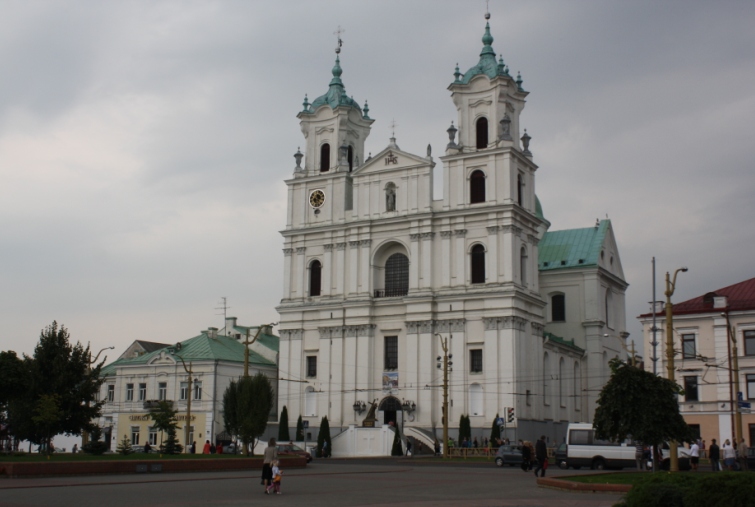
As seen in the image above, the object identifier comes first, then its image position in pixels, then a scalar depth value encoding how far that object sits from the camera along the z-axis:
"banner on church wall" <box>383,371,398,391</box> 73.06
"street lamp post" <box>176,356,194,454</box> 58.28
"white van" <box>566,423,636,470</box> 45.28
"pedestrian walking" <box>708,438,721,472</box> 41.34
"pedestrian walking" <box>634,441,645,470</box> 43.94
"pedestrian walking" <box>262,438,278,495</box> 27.62
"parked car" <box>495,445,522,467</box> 50.84
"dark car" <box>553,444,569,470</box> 47.84
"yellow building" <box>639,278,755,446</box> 57.38
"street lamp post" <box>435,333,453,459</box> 59.47
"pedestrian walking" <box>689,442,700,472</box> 39.94
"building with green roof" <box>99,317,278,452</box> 79.00
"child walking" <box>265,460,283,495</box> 26.94
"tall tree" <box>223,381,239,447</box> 48.78
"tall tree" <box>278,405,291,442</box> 74.44
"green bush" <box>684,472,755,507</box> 15.51
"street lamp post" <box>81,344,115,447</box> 48.94
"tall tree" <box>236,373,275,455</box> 48.19
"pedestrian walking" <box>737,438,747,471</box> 39.90
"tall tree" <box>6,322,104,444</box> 46.38
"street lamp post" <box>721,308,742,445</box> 46.53
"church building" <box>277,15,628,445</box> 70.75
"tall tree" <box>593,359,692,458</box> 31.20
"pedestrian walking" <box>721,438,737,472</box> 38.97
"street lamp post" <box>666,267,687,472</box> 31.03
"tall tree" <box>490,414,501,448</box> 64.62
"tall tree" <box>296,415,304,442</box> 73.38
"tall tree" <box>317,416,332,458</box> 67.62
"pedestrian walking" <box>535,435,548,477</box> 36.62
